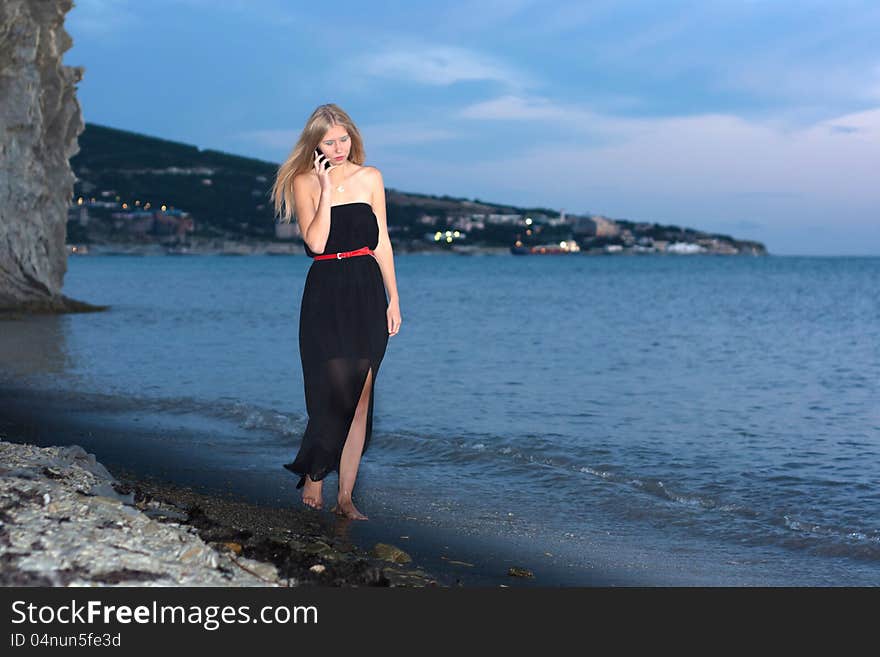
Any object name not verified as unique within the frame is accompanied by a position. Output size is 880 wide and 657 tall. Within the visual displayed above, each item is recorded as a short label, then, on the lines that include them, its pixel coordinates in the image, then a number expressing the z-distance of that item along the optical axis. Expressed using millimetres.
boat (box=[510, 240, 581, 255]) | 156900
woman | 5945
